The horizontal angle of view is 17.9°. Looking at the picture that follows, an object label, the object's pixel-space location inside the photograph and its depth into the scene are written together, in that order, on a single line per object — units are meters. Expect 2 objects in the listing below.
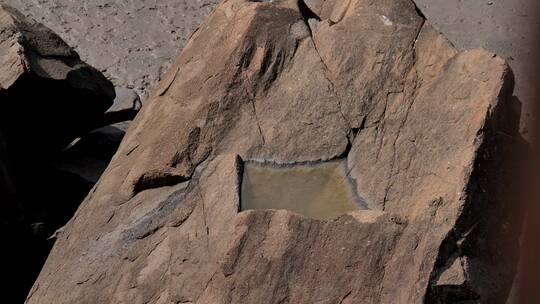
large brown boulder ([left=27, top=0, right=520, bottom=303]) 5.74
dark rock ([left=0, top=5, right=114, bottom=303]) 7.95
